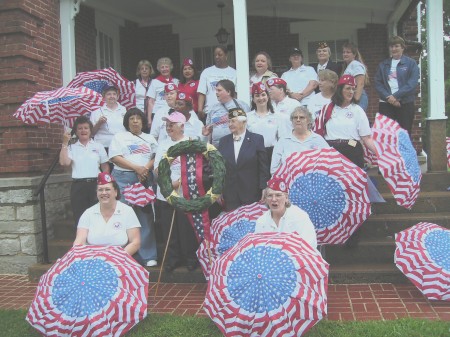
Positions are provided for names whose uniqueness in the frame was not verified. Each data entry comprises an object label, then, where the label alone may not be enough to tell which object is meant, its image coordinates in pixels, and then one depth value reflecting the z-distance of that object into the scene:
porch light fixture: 9.38
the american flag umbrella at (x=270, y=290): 3.25
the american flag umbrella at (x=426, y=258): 4.11
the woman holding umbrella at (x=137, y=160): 5.29
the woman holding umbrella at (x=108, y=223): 4.20
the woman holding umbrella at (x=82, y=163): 5.54
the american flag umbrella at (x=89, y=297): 3.56
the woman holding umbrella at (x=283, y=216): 3.82
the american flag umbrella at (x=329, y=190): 4.35
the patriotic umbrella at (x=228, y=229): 4.44
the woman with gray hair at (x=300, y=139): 4.62
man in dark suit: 4.87
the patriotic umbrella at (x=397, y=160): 4.31
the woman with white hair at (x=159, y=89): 6.54
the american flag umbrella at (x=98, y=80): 6.23
